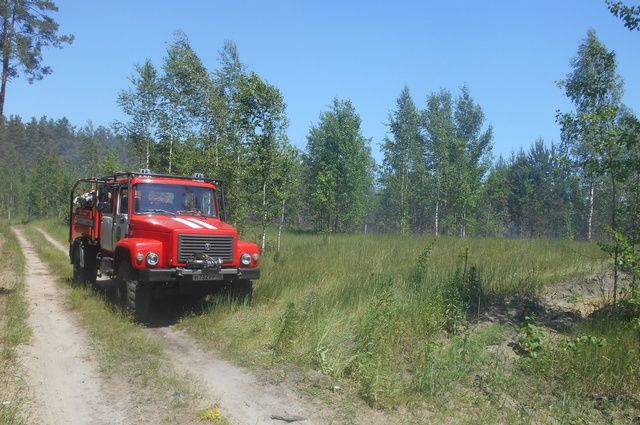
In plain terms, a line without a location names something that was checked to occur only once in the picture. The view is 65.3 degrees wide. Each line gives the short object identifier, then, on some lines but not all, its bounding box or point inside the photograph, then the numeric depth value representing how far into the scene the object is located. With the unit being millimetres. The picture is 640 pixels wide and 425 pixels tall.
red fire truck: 8453
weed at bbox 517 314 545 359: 6473
